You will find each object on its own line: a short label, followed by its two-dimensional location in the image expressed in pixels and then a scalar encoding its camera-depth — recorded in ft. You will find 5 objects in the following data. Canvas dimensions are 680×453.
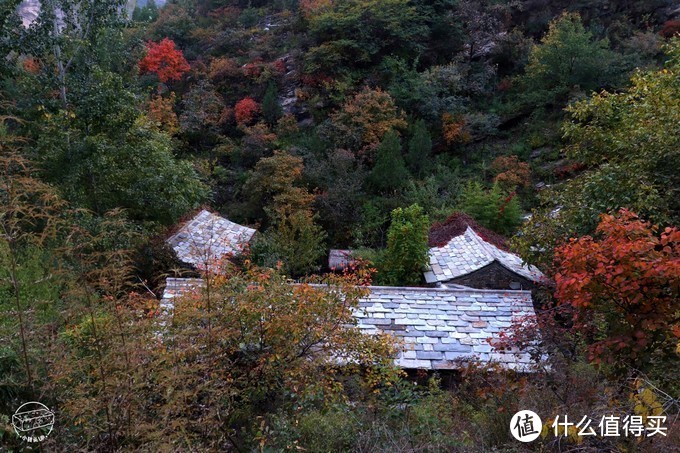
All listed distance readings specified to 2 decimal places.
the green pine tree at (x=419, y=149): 59.36
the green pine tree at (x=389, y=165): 55.88
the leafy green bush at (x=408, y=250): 36.52
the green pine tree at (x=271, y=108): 69.56
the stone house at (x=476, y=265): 34.30
